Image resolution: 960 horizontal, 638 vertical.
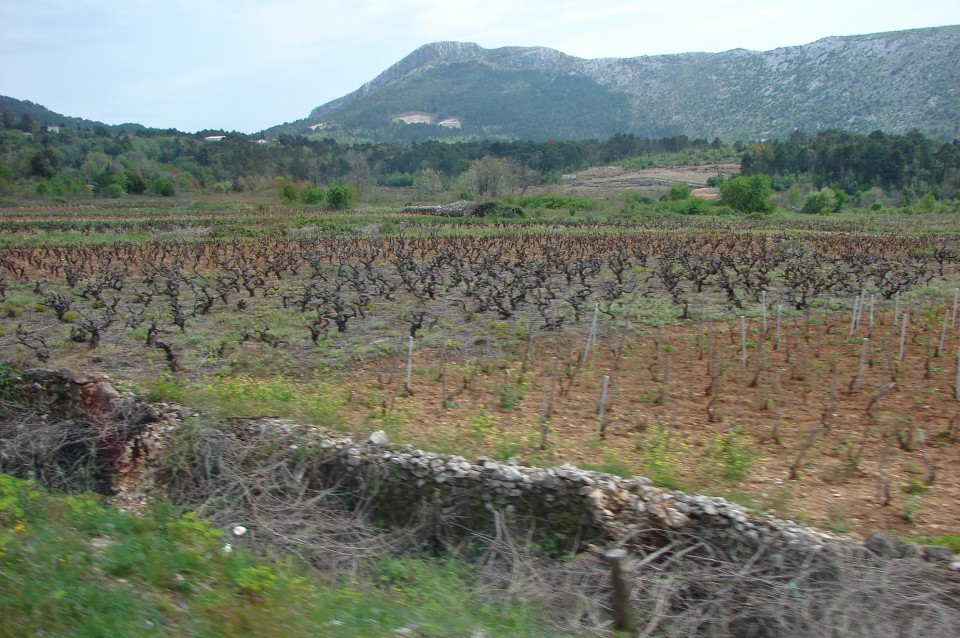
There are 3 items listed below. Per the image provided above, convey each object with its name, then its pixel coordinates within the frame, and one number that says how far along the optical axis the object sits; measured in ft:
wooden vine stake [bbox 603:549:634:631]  13.41
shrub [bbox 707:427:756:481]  21.03
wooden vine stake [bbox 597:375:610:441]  24.47
